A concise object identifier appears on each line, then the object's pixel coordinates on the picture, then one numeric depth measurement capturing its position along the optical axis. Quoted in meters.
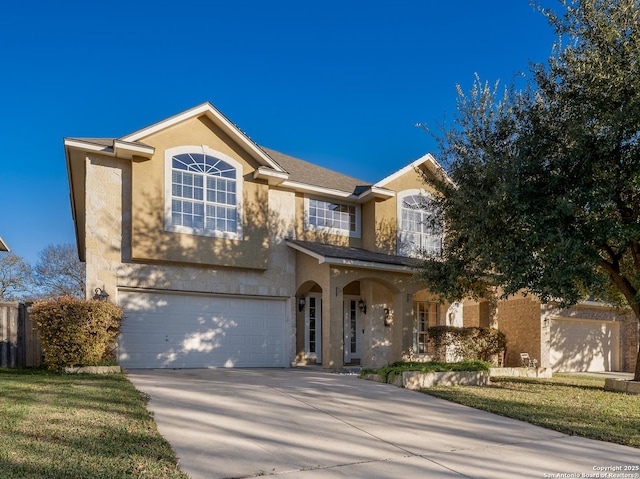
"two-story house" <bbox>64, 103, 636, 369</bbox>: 14.13
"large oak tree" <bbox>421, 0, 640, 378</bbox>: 10.86
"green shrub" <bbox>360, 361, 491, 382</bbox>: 12.22
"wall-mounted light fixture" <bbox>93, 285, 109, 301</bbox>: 13.54
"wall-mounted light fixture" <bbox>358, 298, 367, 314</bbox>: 17.55
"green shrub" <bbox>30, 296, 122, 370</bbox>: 11.70
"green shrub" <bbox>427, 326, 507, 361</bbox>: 17.66
